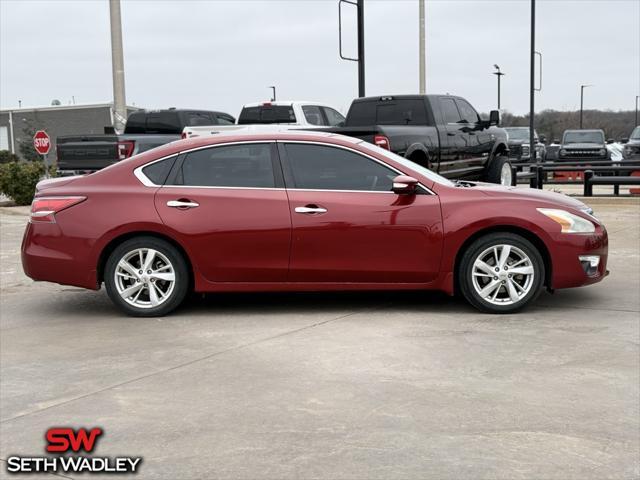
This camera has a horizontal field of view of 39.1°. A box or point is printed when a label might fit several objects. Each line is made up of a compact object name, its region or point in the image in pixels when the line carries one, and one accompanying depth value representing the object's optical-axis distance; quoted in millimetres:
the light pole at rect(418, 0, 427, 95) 30656
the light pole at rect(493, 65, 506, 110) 58500
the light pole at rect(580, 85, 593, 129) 93375
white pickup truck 18438
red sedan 7559
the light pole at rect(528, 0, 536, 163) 33656
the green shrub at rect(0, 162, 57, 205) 22453
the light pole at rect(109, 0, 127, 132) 22047
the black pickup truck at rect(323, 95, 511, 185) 14047
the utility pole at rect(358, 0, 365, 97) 22406
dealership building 64500
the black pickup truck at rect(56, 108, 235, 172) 18047
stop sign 23938
